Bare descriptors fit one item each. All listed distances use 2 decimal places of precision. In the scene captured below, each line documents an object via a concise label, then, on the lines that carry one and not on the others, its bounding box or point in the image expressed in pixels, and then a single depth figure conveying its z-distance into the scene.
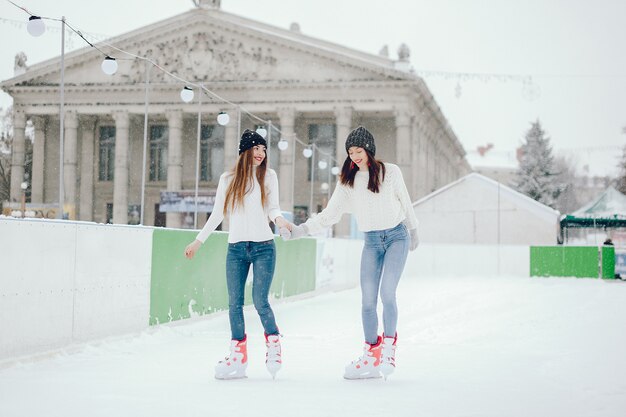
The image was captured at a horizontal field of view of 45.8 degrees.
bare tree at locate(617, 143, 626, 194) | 50.74
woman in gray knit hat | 5.10
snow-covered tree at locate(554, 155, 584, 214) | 89.12
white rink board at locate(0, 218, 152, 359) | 5.76
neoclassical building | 42.09
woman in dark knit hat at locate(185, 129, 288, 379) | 5.07
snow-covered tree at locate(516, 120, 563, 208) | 56.66
